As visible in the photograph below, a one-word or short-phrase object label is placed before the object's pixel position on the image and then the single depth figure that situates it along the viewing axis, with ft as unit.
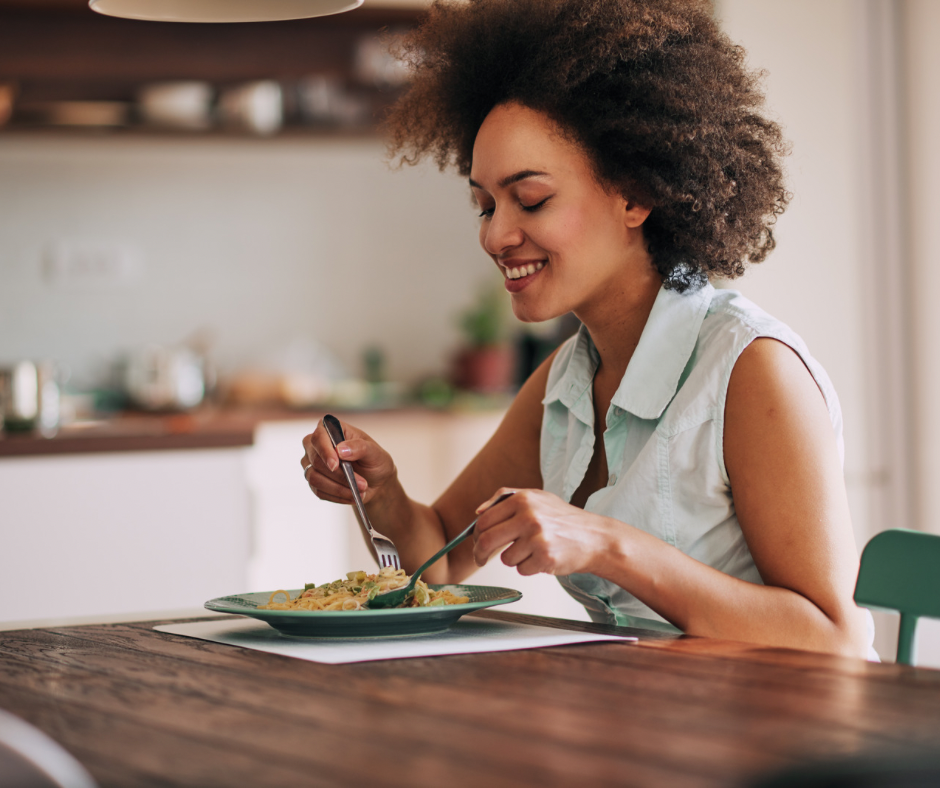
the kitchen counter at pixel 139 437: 9.21
